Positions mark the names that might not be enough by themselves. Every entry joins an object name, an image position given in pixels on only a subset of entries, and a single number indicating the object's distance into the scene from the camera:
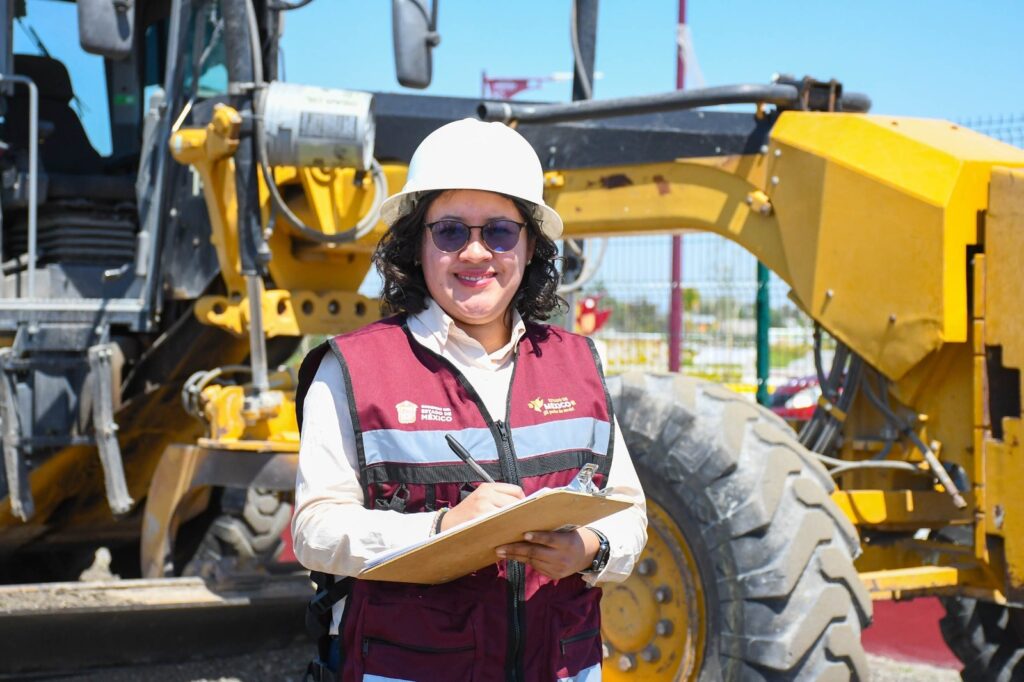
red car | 7.92
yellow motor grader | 4.11
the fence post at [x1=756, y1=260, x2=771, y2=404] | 8.29
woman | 2.16
